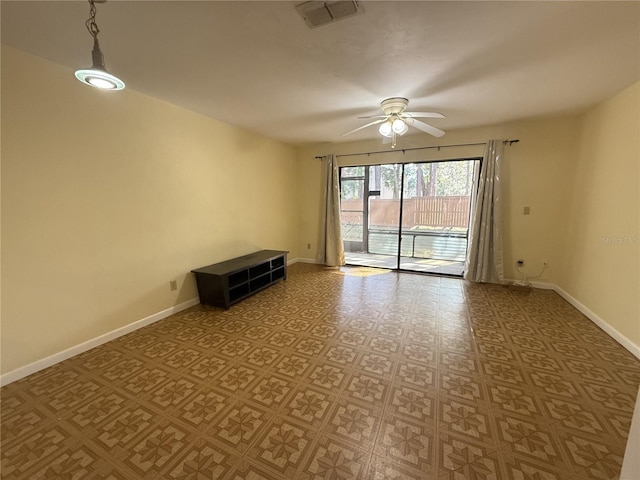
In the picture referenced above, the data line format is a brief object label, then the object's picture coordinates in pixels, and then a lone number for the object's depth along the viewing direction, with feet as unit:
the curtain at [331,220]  16.21
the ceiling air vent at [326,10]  4.53
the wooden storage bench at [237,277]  10.23
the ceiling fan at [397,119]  8.82
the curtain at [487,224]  12.44
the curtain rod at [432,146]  12.22
